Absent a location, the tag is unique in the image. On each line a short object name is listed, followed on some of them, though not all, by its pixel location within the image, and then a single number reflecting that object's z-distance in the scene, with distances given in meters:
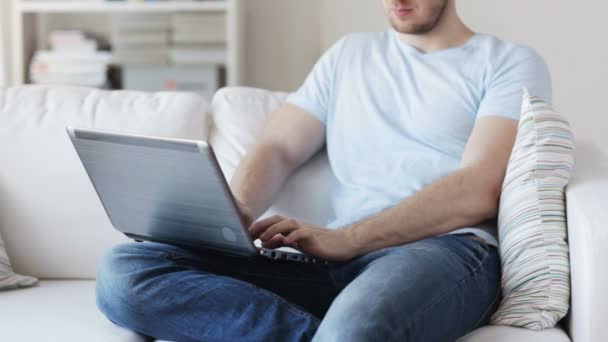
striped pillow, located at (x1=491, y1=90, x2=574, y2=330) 2.14
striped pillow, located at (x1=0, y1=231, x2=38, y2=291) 2.44
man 2.07
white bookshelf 4.13
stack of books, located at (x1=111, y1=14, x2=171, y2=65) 4.21
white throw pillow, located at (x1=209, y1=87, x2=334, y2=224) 2.56
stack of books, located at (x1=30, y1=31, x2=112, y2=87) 4.22
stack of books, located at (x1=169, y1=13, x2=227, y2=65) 4.19
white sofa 2.35
